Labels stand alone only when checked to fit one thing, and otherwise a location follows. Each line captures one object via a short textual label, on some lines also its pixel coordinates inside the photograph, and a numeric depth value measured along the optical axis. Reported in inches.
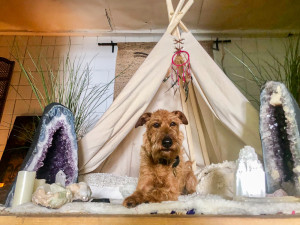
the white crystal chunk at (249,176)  35.8
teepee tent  51.0
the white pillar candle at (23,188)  36.6
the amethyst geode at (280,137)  39.6
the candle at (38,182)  41.2
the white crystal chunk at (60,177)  45.6
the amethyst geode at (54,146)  42.1
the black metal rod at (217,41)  107.4
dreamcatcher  55.2
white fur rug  30.3
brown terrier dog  36.5
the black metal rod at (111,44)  109.7
